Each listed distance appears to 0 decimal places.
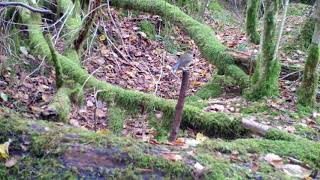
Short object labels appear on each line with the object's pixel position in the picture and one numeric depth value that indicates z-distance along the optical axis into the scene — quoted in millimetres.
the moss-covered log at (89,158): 2096
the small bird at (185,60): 3396
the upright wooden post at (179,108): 2511
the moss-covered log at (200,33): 5016
